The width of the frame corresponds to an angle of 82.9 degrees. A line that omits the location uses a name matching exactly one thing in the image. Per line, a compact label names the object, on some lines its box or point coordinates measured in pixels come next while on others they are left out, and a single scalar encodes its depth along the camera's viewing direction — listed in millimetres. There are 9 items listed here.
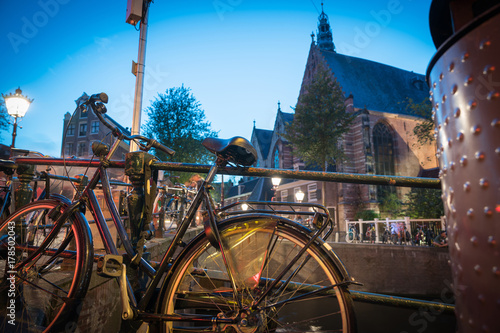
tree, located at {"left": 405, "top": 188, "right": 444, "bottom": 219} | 14508
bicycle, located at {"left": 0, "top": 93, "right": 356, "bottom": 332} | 1324
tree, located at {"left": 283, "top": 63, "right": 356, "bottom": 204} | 19312
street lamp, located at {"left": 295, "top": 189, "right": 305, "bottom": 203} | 15809
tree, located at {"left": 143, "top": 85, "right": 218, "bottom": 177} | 21422
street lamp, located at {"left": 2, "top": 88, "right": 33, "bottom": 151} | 8281
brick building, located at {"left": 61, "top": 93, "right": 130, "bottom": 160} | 26031
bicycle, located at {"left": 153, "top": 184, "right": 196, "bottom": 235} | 6759
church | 22406
